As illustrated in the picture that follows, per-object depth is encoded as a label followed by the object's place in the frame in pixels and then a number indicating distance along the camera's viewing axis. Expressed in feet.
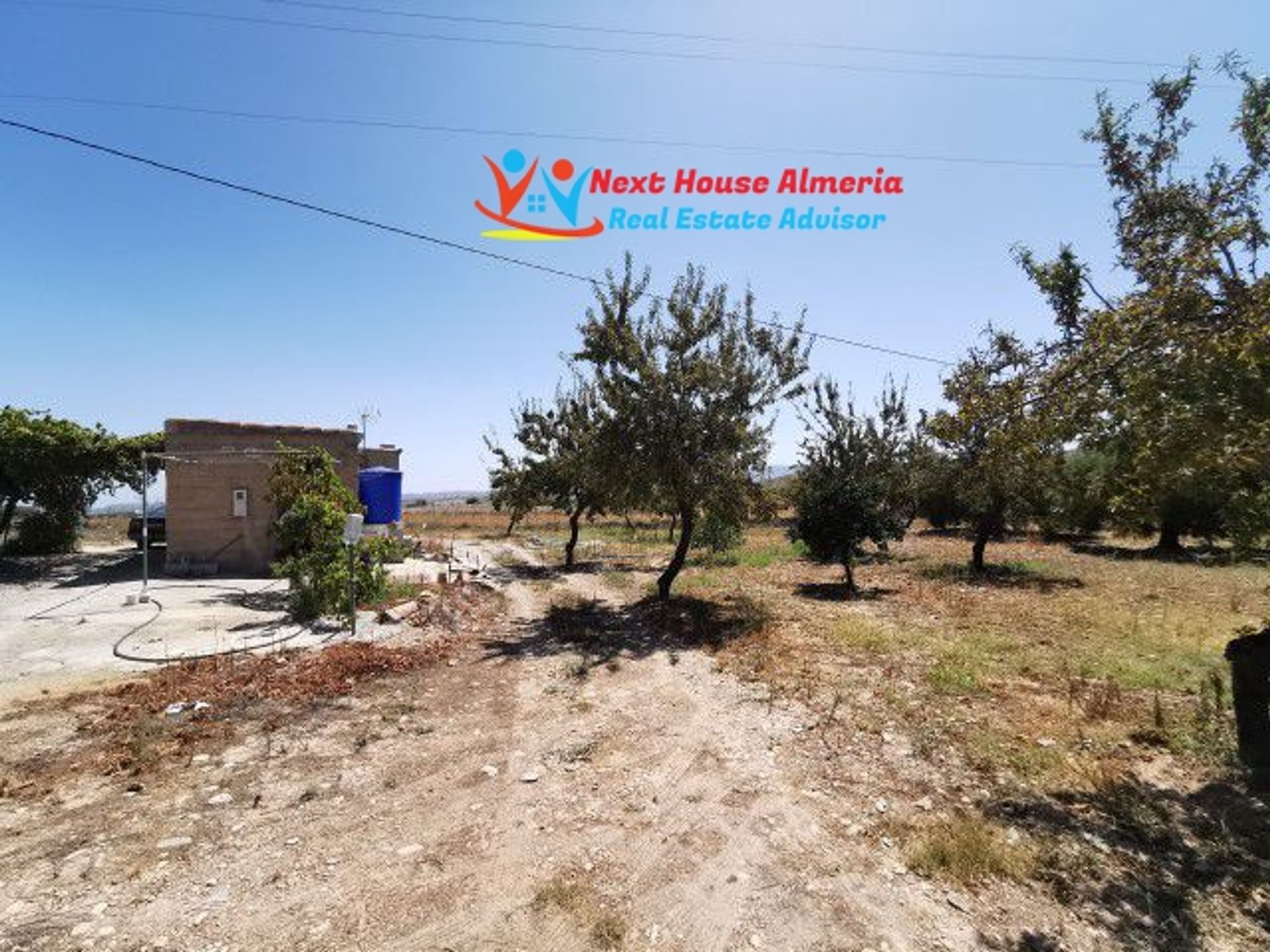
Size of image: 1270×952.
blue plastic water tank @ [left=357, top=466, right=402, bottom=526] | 69.21
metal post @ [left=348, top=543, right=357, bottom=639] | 36.73
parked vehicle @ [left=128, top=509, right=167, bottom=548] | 70.95
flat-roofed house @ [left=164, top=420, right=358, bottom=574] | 57.82
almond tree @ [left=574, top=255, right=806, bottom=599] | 45.37
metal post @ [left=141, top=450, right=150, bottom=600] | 39.24
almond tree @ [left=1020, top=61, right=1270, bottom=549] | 15.17
